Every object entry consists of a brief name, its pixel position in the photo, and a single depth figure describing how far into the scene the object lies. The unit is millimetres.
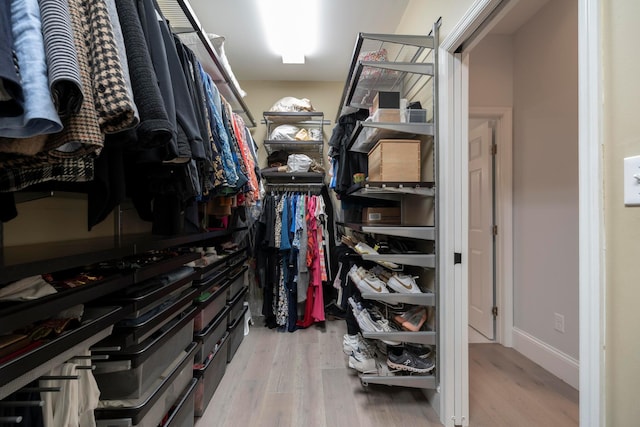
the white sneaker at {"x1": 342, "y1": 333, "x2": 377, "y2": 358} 1616
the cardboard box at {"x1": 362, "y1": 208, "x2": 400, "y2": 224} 1790
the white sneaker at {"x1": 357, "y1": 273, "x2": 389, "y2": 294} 1456
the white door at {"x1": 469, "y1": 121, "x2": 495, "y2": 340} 2346
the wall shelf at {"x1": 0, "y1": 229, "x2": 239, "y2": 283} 529
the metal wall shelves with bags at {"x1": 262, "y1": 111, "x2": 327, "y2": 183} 2709
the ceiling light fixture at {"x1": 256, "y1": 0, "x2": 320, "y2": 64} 1975
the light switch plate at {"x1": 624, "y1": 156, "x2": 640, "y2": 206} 568
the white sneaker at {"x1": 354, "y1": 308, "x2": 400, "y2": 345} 1449
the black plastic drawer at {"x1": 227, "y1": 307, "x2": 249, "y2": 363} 1962
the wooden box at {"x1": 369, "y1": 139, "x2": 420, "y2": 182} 1453
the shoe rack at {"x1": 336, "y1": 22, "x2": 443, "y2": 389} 1396
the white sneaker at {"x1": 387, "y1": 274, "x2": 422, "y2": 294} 1438
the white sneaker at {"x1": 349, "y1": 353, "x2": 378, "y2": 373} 1524
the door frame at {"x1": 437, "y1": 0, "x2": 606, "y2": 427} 647
